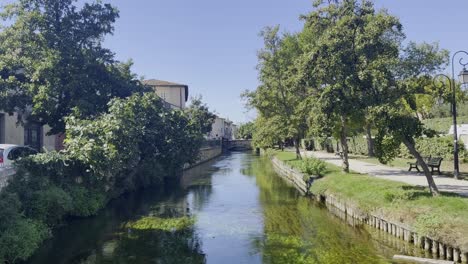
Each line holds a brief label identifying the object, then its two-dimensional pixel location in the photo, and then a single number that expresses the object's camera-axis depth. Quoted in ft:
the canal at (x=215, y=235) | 47.37
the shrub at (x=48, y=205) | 55.62
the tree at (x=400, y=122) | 52.16
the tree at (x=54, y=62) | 84.48
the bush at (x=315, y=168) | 95.76
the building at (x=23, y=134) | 102.68
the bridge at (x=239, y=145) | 391.53
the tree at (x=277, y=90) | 141.38
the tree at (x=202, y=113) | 250.04
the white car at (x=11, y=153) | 64.22
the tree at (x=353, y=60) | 57.57
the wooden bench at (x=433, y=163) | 77.15
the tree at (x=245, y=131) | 468.59
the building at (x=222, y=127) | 440.04
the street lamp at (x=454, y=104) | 61.16
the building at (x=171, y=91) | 272.92
